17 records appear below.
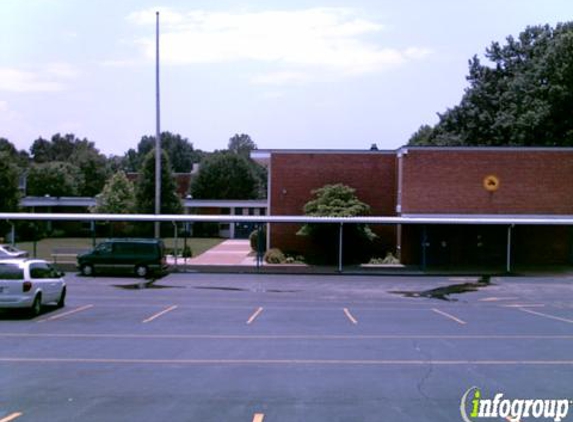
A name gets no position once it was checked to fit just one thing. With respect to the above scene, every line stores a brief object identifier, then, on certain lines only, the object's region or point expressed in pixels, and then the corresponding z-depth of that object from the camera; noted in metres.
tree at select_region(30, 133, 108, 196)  94.56
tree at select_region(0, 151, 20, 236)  55.37
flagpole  43.49
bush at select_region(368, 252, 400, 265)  41.78
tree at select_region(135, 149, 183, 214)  66.44
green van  35.16
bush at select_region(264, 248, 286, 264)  42.25
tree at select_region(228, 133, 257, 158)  178.88
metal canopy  37.25
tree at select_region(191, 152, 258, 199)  91.06
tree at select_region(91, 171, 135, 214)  65.81
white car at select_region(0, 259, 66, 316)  19.33
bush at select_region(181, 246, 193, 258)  46.74
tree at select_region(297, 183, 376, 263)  40.72
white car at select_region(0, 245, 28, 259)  33.88
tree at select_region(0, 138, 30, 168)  103.81
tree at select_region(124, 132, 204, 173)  142.50
